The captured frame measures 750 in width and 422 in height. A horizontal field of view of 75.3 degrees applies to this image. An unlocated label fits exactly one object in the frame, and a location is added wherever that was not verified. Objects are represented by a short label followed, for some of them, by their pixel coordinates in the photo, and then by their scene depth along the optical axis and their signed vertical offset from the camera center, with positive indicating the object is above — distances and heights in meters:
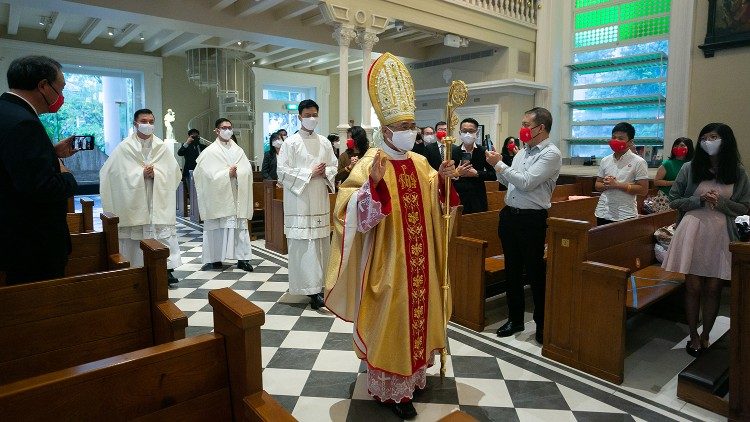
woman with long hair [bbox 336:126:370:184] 4.56 +0.19
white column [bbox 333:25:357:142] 7.62 +1.62
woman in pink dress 2.93 -0.30
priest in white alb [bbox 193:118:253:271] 5.25 -0.34
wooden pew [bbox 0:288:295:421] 1.04 -0.51
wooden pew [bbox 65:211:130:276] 2.74 -0.48
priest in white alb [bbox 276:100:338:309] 4.14 -0.30
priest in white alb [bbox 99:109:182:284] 4.41 -0.18
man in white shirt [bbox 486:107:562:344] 3.22 -0.22
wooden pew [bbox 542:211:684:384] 2.86 -0.84
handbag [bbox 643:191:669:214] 4.95 -0.36
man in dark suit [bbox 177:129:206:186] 8.84 +0.31
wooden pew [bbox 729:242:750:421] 2.37 -0.83
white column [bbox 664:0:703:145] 7.95 +1.62
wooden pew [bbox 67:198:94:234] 3.60 -0.39
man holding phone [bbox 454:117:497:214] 4.56 -0.08
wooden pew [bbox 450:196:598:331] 3.62 -0.79
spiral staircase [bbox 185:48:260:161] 11.04 +2.04
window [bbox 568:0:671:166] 8.70 +1.83
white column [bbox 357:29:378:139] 7.84 +1.97
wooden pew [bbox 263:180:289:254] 6.18 -0.66
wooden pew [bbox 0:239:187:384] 1.61 -0.55
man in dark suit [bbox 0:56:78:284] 1.88 -0.06
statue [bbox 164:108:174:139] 10.47 +0.96
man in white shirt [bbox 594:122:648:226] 4.05 -0.10
